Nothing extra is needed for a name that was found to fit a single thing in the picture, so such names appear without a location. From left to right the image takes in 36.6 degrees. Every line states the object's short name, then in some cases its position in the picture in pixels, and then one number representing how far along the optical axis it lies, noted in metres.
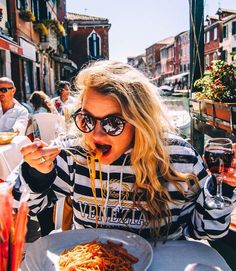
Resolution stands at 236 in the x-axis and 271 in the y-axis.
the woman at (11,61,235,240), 1.41
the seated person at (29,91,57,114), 5.87
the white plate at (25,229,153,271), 1.15
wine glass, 1.33
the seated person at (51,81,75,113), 7.27
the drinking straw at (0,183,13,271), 0.63
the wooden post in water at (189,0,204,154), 5.49
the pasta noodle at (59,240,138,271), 1.13
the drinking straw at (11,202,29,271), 0.64
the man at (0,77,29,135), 4.54
